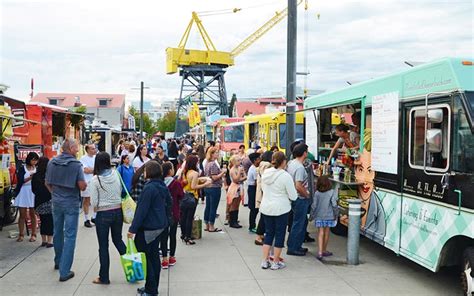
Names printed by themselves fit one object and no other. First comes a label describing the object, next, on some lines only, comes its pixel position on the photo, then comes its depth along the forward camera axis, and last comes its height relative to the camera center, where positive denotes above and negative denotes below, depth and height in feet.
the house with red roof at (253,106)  221.89 +12.77
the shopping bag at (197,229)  29.55 -6.05
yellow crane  242.58 +39.89
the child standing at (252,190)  31.30 -3.78
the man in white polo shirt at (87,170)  32.55 -2.61
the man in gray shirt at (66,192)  21.12 -2.72
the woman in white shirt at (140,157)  36.07 -1.98
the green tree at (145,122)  285.35 +5.85
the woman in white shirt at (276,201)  22.58 -3.29
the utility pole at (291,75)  34.32 +4.16
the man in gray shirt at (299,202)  24.44 -3.74
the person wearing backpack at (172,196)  22.63 -3.11
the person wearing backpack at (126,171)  31.63 -2.67
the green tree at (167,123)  364.38 +6.85
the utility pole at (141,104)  114.76 +6.68
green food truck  17.48 -1.30
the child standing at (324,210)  25.29 -4.16
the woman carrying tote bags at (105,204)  20.26 -3.07
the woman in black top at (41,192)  25.11 -3.19
